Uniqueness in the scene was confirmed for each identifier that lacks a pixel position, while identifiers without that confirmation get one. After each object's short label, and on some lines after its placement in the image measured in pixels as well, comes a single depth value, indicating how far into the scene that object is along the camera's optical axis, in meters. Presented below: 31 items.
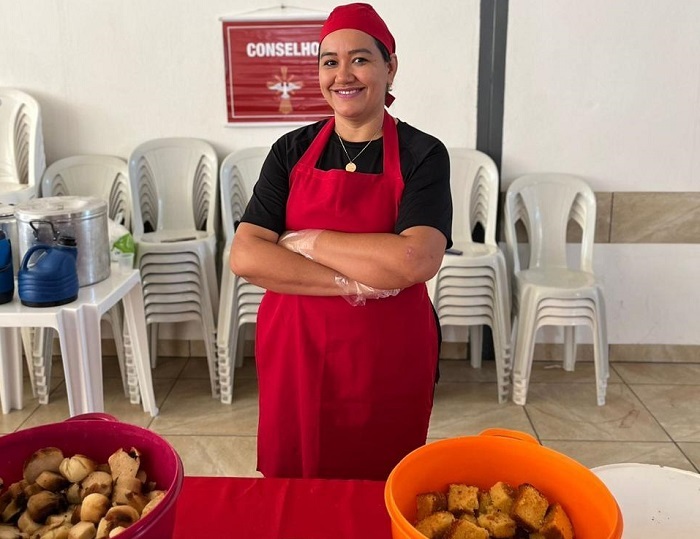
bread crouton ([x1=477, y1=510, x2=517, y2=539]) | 0.97
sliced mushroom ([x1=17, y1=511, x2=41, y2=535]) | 0.92
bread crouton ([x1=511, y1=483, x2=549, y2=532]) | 0.99
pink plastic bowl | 1.00
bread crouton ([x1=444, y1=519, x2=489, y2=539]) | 0.94
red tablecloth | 1.12
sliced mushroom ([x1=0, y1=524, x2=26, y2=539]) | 0.90
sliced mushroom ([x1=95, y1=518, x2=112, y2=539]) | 0.86
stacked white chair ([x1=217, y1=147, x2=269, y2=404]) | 3.51
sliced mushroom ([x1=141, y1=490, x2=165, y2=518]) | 0.87
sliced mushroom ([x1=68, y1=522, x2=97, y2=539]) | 0.87
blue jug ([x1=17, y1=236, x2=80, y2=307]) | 2.37
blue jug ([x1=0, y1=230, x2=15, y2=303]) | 2.36
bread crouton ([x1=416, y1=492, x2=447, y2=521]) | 1.01
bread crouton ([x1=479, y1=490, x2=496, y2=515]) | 1.03
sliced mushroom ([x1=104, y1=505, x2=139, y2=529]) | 0.88
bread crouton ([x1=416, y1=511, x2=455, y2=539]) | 0.95
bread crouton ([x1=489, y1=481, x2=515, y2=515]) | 1.02
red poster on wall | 3.75
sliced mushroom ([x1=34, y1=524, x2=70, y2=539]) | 0.89
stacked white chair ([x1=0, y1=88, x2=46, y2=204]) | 3.77
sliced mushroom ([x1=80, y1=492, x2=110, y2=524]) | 0.91
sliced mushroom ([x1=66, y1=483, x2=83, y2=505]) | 0.98
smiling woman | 1.65
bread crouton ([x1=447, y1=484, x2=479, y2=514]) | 1.03
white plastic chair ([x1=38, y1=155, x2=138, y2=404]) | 3.84
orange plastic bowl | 0.97
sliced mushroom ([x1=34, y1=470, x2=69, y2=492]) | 0.98
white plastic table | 2.42
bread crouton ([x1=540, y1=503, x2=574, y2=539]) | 0.97
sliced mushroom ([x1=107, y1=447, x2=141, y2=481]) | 0.98
